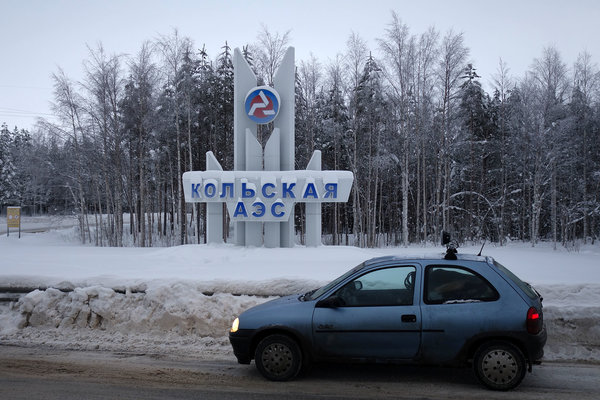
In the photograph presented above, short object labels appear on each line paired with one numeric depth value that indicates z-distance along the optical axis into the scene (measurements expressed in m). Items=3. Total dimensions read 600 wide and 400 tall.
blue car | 5.18
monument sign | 17.23
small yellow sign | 31.89
